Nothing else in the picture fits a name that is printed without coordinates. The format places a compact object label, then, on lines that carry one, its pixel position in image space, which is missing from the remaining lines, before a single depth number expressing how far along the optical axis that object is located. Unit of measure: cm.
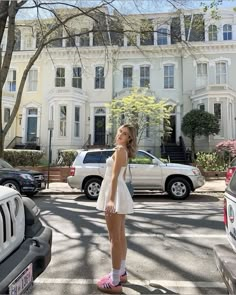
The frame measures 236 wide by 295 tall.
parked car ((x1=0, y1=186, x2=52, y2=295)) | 186
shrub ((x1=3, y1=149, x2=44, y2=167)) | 1359
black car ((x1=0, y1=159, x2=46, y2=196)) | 837
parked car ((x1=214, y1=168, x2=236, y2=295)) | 195
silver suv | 836
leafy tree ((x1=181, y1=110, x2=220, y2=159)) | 1581
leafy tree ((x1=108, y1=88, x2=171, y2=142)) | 1509
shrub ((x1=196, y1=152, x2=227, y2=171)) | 1313
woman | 272
